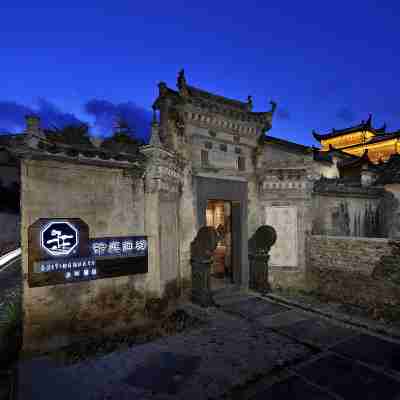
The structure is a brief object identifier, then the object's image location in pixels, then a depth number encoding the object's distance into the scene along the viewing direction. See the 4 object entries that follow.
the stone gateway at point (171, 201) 6.18
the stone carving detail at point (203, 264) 8.82
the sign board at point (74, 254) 6.02
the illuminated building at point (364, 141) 28.17
